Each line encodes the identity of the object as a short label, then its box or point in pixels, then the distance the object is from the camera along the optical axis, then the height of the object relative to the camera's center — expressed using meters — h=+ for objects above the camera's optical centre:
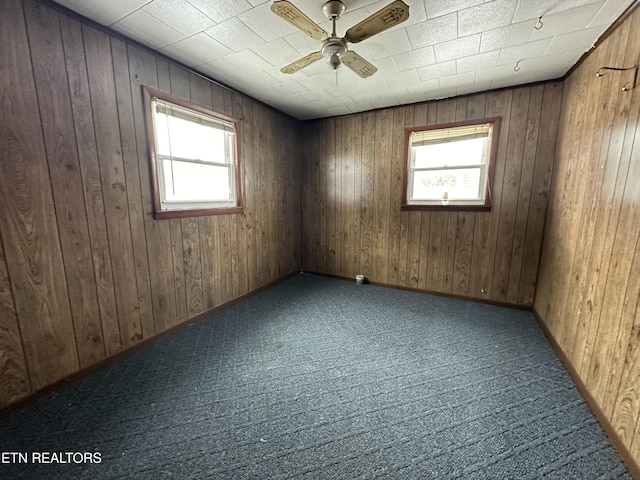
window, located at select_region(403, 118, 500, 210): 2.81 +0.43
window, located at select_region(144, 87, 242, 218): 2.10 +0.39
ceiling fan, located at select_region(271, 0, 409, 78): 1.20 +0.91
